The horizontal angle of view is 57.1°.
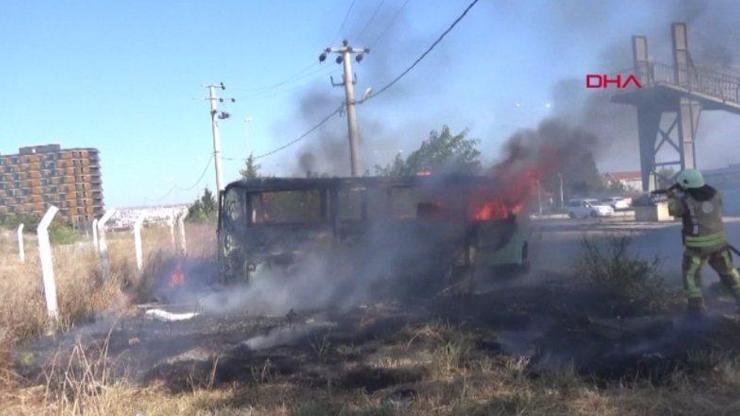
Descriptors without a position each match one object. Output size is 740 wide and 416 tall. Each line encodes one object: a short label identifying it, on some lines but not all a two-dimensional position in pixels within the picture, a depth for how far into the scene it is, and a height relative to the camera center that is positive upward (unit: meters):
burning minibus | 8.48 -0.36
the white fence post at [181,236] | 16.21 -0.54
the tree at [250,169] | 27.84 +1.64
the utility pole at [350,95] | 18.88 +3.17
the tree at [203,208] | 26.67 +0.17
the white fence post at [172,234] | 16.60 -0.49
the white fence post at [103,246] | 10.24 -0.41
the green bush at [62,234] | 25.84 -0.49
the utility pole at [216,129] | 28.24 +3.60
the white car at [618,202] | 27.88 -0.78
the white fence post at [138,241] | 12.21 -0.44
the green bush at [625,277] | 6.77 -0.99
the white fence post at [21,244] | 16.90 -0.51
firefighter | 6.32 -0.53
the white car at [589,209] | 28.83 -1.00
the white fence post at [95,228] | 11.57 -0.15
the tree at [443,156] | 11.55 +0.79
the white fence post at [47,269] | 7.26 -0.50
